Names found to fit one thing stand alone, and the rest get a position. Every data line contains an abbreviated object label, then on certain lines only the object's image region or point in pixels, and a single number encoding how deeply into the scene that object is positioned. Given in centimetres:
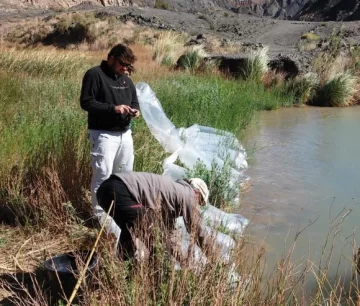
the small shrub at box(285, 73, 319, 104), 1462
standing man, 396
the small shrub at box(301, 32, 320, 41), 2699
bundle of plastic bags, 490
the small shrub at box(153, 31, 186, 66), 1769
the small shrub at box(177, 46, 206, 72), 1603
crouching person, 326
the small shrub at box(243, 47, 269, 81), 1470
